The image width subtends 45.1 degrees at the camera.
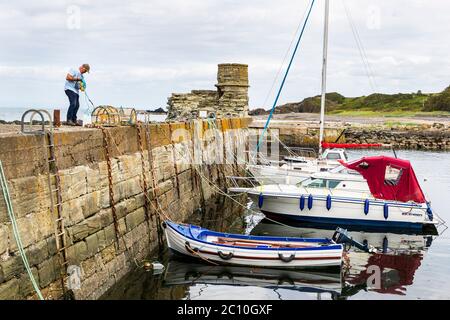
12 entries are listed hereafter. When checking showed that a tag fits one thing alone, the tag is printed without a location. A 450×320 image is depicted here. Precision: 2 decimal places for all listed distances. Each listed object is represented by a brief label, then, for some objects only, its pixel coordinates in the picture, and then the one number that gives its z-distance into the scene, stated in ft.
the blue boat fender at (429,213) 68.59
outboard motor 52.70
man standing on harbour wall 48.14
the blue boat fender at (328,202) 68.54
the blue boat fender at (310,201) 68.59
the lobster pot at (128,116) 50.11
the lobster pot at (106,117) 47.11
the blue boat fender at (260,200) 69.51
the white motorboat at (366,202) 68.18
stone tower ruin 110.22
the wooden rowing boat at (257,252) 48.83
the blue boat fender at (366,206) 68.23
